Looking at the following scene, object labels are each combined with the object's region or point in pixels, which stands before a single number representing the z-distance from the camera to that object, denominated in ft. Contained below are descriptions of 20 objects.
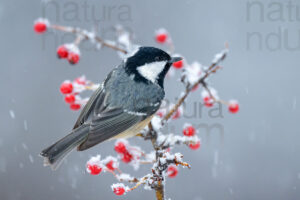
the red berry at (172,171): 15.03
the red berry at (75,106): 16.15
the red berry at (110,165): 13.60
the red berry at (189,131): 13.73
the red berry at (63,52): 16.38
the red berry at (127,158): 14.34
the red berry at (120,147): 14.39
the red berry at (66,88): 15.43
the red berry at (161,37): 17.06
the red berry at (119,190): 12.81
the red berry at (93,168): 13.24
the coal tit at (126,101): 16.40
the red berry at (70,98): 15.38
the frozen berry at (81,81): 15.86
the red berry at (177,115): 15.46
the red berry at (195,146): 14.16
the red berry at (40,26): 17.29
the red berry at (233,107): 16.87
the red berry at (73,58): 15.89
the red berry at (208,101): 15.40
